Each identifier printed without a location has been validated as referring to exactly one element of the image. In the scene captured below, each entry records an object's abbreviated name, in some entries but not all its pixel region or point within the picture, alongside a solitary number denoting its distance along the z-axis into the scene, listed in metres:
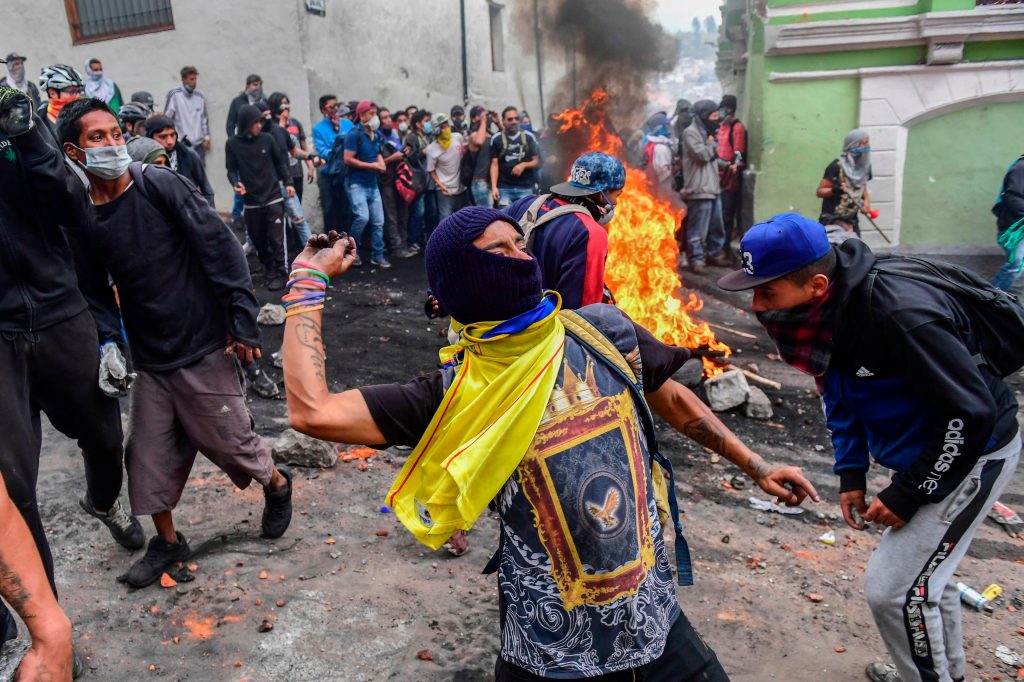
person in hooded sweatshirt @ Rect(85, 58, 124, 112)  11.31
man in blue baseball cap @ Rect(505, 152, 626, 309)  4.12
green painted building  11.38
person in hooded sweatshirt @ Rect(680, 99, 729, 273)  11.73
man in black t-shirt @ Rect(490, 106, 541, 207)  11.53
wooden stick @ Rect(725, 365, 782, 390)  6.94
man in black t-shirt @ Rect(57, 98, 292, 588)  3.71
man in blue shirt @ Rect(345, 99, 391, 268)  11.14
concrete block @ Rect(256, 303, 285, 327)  8.10
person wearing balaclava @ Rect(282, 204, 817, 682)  1.96
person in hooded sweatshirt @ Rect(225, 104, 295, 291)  9.41
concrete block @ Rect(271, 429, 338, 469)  5.28
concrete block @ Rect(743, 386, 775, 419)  6.46
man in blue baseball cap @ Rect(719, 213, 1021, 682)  2.53
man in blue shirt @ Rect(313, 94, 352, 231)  11.54
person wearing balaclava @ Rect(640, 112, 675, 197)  12.26
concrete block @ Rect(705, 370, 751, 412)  6.48
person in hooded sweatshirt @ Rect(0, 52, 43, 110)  9.61
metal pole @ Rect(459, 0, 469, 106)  19.52
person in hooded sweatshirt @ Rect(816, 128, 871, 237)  9.84
